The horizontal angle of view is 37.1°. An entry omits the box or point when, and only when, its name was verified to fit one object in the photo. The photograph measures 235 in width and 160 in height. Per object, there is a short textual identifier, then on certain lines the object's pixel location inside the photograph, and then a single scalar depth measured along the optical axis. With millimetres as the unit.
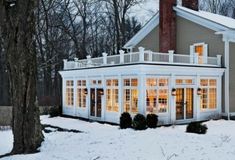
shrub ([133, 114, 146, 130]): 16634
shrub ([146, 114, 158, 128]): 17078
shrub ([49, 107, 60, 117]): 23972
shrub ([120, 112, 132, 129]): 17281
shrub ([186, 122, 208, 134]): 14758
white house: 18172
